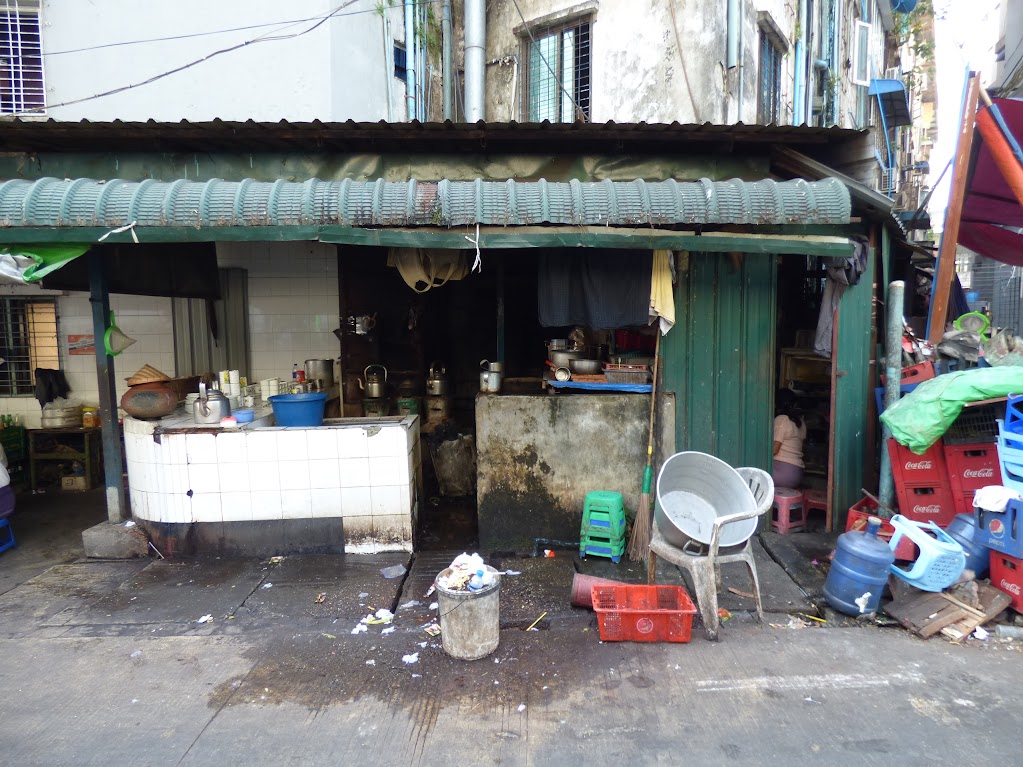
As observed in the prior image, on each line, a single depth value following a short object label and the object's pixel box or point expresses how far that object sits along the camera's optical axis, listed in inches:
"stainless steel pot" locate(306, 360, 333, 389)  332.5
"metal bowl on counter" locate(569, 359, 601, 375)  250.2
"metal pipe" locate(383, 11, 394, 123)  404.2
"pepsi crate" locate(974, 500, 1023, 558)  169.9
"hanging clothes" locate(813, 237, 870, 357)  240.2
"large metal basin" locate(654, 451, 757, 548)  186.5
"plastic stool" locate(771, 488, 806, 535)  255.4
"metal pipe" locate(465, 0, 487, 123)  409.7
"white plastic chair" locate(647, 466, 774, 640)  172.1
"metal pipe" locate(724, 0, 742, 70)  336.2
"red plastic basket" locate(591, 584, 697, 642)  169.6
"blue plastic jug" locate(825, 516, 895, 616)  178.4
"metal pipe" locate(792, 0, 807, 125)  422.3
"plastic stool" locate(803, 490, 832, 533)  262.7
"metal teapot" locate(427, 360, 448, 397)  354.0
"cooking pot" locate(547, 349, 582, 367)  253.8
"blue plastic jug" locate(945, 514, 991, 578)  185.0
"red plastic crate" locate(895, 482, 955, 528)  211.0
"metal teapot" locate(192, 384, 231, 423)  233.6
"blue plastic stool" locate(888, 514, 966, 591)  172.1
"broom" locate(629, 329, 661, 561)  221.1
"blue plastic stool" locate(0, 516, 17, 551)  246.8
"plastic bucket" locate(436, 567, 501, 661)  162.2
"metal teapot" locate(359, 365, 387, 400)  336.8
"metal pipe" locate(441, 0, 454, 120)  429.1
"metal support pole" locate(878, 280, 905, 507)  226.4
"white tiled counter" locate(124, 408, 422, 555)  230.5
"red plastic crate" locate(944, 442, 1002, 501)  196.7
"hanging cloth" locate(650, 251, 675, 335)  228.5
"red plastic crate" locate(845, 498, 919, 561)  195.5
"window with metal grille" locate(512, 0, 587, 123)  389.7
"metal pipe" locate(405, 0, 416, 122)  412.5
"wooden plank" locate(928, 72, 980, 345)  245.4
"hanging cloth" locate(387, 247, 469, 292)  267.4
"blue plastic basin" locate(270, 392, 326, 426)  235.1
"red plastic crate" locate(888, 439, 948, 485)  211.5
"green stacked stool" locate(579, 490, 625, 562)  227.8
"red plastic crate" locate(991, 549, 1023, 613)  173.5
